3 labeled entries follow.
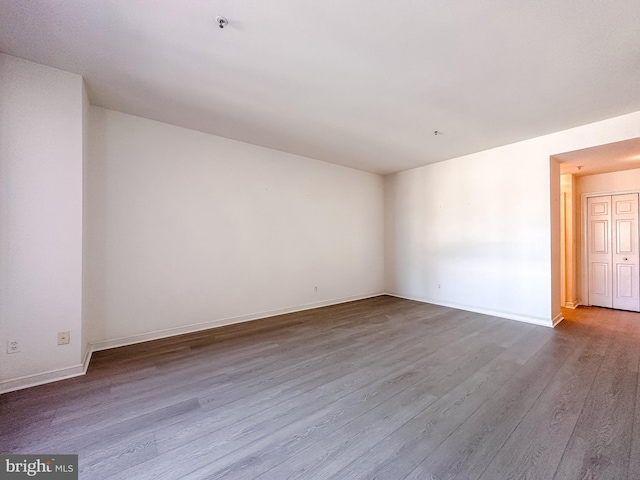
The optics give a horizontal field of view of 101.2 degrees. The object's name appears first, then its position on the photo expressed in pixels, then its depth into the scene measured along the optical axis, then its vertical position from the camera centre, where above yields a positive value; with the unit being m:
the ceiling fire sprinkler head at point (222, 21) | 1.81 +1.53
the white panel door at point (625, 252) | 4.60 -0.22
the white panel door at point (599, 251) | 4.89 -0.21
